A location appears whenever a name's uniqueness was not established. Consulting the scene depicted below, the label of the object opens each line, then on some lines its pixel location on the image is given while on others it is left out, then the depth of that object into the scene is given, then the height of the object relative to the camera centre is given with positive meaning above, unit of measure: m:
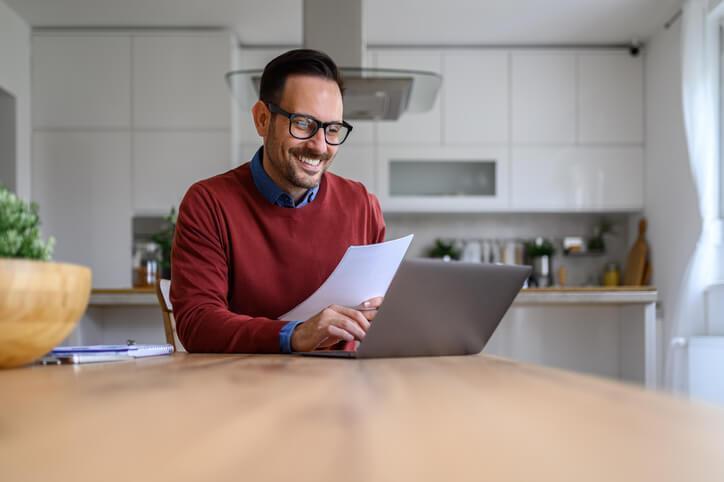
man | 1.70 +0.06
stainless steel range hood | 3.62 +0.86
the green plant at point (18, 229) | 0.69 +0.01
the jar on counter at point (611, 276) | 5.84 -0.25
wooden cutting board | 5.59 -0.14
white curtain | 4.74 +0.46
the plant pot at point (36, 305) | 0.74 -0.06
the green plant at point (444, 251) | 5.85 -0.07
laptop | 1.10 -0.10
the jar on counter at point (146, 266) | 4.86 -0.15
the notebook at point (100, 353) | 1.01 -0.15
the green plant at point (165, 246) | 4.45 -0.02
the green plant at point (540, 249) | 5.81 -0.06
